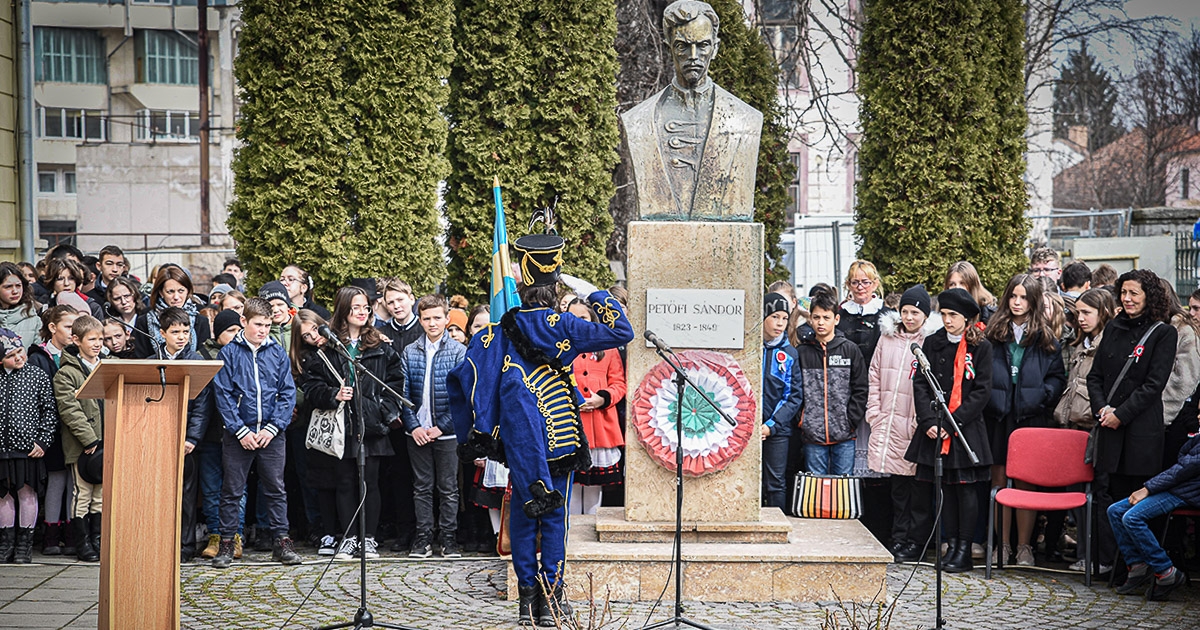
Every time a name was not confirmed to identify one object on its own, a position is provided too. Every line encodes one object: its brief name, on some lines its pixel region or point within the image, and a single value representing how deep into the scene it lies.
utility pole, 24.19
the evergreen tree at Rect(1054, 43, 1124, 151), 34.00
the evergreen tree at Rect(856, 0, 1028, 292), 12.34
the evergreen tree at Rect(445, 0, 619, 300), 12.64
